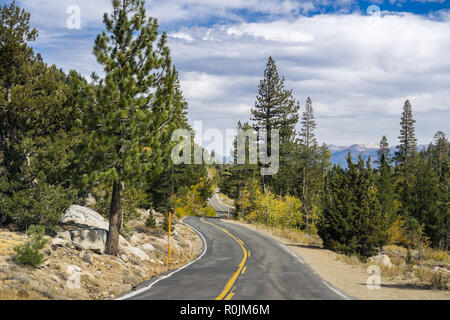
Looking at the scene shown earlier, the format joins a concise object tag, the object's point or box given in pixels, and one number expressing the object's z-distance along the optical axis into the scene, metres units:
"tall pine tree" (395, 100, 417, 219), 62.12
